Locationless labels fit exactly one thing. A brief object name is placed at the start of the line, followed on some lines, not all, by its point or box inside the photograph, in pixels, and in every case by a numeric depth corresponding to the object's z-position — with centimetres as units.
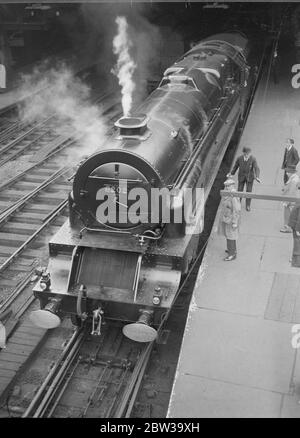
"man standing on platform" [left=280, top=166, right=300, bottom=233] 818
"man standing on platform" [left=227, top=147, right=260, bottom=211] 905
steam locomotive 666
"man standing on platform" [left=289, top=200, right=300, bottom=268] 752
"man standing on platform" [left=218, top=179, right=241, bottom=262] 767
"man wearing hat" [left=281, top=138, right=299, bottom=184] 943
